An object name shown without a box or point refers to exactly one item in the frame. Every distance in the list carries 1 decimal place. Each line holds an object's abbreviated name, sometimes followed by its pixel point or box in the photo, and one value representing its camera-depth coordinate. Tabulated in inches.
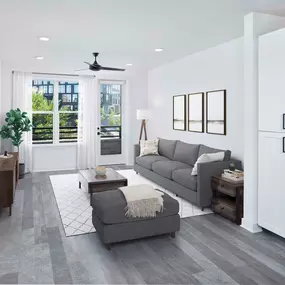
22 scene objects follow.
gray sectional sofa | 180.2
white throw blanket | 131.3
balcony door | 338.3
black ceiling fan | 219.2
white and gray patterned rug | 156.4
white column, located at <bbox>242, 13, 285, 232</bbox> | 145.9
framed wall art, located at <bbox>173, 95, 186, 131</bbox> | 262.5
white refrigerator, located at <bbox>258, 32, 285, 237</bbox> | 133.0
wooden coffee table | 194.4
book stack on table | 168.3
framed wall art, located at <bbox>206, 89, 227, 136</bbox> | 209.9
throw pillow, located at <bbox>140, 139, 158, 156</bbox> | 281.6
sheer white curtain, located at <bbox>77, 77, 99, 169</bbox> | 322.7
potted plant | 267.7
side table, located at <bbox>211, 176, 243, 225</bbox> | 159.0
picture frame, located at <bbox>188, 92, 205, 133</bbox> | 236.2
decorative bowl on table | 211.2
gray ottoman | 128.6
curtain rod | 305.4
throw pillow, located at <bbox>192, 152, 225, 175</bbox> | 186.7
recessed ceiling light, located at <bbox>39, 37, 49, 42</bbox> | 187.2
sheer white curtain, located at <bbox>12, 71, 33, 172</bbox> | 294.4
